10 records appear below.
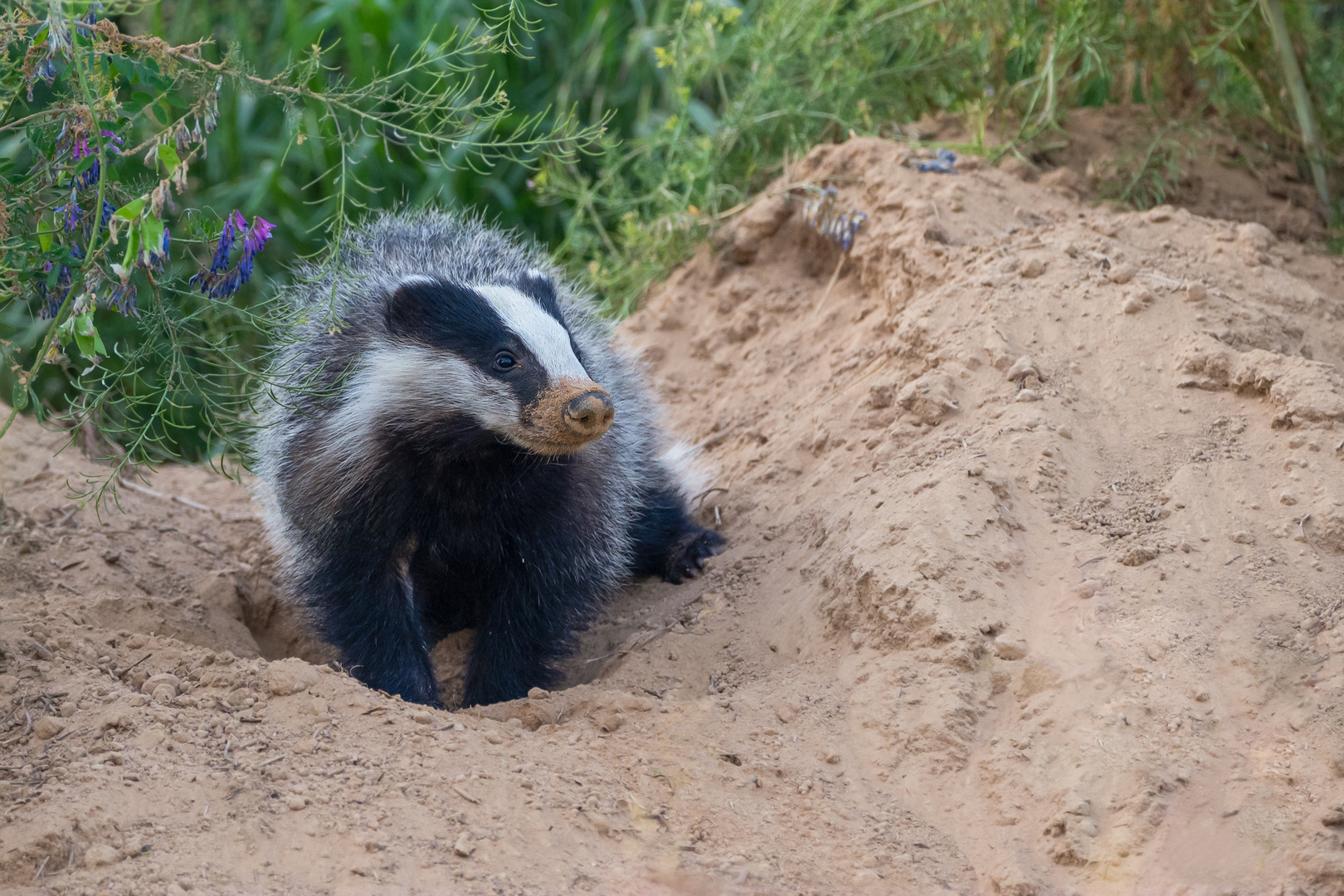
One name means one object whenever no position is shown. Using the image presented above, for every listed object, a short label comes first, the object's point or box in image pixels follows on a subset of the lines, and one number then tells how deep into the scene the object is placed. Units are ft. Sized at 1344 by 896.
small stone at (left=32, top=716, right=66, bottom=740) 15.80
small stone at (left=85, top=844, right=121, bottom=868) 13.28
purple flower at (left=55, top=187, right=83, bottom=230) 16.79
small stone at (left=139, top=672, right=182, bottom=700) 17.33
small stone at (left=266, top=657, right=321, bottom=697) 17.25
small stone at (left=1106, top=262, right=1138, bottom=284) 23.61
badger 20.26
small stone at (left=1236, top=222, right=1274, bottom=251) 25.66
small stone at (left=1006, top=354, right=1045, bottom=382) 22.24
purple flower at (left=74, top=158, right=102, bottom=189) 17.17
